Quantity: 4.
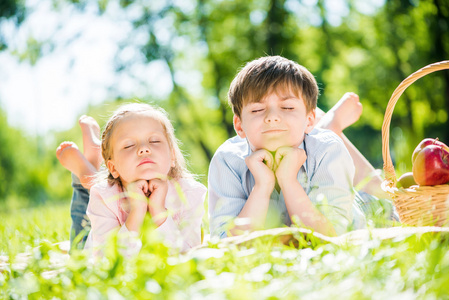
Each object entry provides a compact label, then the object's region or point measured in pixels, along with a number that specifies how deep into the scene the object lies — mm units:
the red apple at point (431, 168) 2678
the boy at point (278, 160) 2342
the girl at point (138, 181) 2475
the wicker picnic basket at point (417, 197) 2457
